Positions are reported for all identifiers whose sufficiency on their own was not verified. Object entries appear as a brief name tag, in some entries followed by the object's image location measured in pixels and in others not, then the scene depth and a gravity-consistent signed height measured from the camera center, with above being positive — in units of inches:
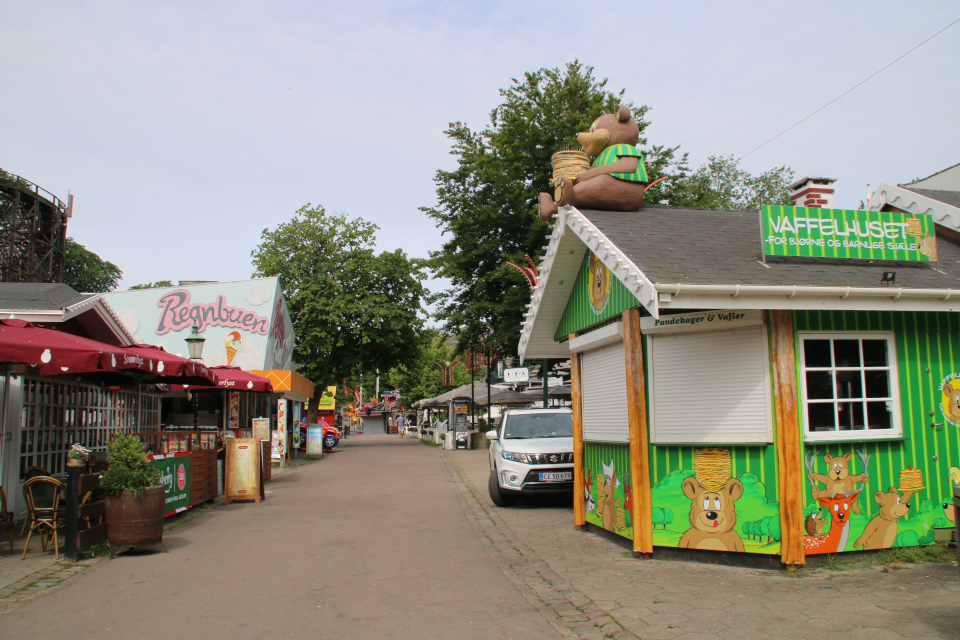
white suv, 486.9 -43.2
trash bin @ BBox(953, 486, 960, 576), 188.9 -30.9
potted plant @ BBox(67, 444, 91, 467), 335.7 -23.8
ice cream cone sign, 932.0 +79.8
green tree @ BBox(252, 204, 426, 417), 1455.5 +223.6
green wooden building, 273.9 +2.3
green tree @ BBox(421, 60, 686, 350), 1044.5 +313.4
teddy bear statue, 375.9 +114.6
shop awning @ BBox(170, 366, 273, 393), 596.2 +19.6
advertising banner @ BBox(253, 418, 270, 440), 735.7 -25.1
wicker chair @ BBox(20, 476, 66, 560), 325.7 -48.4
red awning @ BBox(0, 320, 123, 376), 304.5 +25.5
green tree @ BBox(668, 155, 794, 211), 1569.9 +472.6
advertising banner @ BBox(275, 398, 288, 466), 933.8 -35.3
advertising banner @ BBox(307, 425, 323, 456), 1175.6 -65.3
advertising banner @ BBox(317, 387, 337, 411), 1830.7 +8.2
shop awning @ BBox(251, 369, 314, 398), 893.8 +30.4
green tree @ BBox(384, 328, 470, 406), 2647.6 +77.7
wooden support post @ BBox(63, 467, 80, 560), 317.4 -46.3
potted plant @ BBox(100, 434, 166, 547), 328.5 -41.1
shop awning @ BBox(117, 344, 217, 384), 381.1 +24.1
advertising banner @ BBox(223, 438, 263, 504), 552.7 -51.5
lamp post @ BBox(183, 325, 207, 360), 591.2 +49.6
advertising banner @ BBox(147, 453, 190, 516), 414.9 -44.6
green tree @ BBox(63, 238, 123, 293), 2287.2 +444.4
